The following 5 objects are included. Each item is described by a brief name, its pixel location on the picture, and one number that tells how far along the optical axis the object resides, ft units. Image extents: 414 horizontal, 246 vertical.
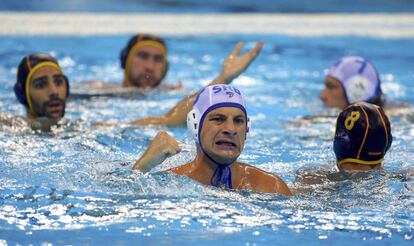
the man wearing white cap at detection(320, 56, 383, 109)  42.60
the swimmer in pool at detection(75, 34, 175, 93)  50.60
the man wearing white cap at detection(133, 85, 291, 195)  26.20
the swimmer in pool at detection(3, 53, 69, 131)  38.37
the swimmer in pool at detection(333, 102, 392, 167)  28.76
